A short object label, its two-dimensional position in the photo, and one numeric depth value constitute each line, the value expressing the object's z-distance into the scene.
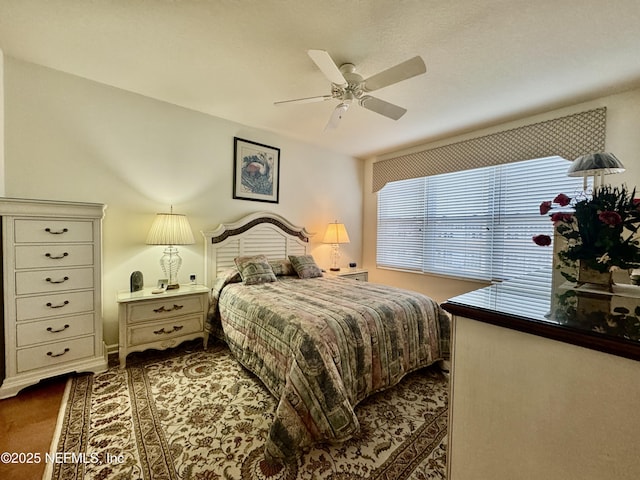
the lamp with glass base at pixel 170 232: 2.60
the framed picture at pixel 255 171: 3.42
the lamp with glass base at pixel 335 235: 4.09
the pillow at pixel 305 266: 3.34
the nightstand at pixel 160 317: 2.35
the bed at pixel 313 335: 1.54
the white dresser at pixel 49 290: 1.94
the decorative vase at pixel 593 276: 1.09
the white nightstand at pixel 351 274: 3.86
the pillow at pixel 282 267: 3.33
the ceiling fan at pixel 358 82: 1.72
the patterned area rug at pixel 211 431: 1.42
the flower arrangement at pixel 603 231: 0.98
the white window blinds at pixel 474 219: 3.04
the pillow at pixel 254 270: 2.92
